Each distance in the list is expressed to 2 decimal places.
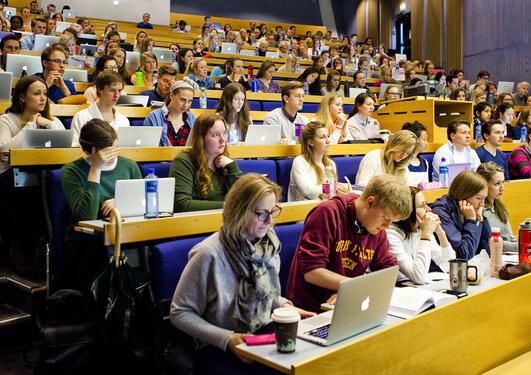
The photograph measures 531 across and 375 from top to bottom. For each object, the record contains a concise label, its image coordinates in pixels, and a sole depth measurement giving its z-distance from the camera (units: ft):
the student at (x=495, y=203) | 9.77
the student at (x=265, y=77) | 19.17
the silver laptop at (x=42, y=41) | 20.51
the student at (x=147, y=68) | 17.43
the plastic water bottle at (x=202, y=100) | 15.23
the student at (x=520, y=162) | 14.06
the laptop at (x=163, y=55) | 23.42
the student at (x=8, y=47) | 16.21
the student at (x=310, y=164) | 9.87
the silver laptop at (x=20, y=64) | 14.92
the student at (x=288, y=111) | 13.25
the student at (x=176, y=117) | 11.07
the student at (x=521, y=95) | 24.47
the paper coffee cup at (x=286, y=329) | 3.95
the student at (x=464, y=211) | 8.39
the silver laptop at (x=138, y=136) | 9.30
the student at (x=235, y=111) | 12.32
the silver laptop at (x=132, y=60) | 19.88
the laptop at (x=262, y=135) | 10.91
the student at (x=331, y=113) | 13.64
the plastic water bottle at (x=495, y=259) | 6.56
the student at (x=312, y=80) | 20.11
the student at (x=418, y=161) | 11.31
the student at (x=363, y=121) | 15.14
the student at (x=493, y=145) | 13.99
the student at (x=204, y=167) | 8.02
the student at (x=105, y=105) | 10.33
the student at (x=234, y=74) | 18.66
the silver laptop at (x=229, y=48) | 28.91
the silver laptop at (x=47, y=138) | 8.25
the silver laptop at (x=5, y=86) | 12.21
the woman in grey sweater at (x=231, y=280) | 4.93
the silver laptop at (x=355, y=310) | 4.10
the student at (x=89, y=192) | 6.79
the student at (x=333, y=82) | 19.89
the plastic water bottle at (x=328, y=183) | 9.23
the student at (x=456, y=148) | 13.24
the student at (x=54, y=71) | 13.07
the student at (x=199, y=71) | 17.76
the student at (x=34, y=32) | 21.47
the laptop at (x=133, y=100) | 13.25
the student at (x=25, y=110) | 9.47
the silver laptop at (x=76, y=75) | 16.71
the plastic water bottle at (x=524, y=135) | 17.35
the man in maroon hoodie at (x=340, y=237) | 5.90
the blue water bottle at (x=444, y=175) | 11.59
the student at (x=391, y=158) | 10.44
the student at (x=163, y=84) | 13.76
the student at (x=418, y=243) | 6.73
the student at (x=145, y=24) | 36.58
